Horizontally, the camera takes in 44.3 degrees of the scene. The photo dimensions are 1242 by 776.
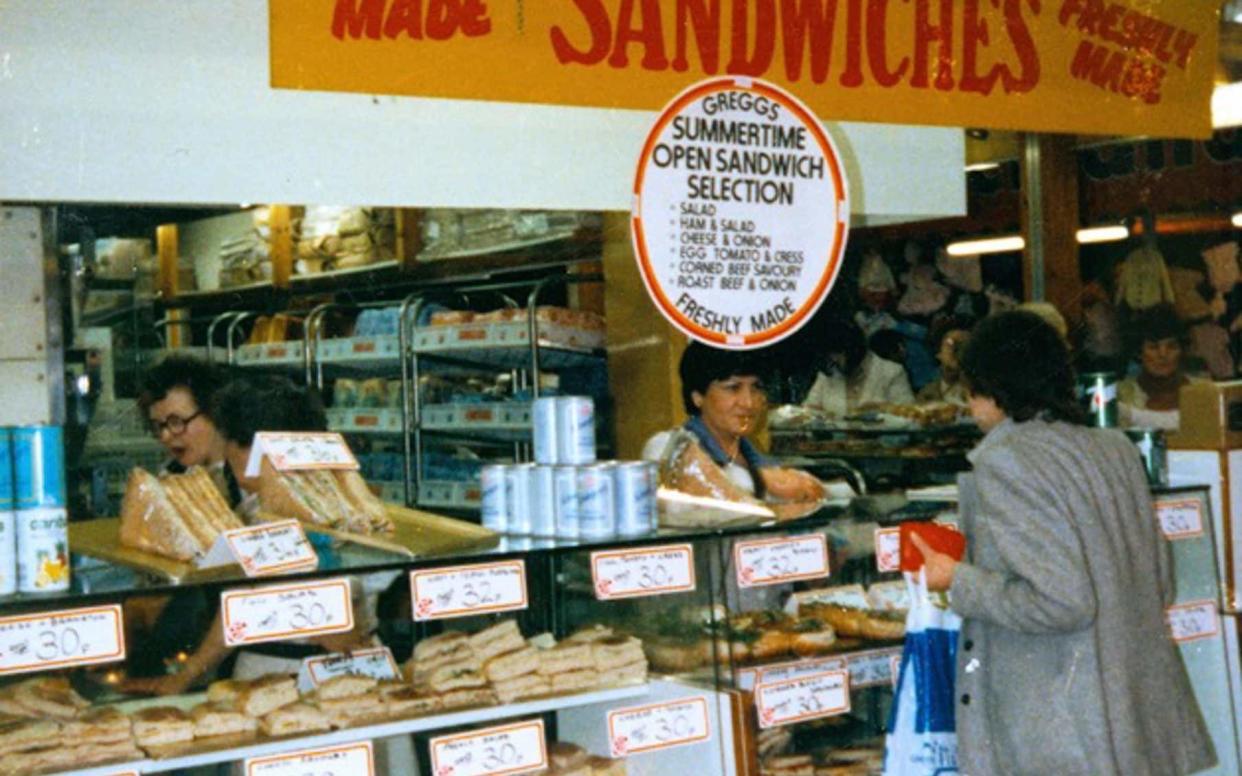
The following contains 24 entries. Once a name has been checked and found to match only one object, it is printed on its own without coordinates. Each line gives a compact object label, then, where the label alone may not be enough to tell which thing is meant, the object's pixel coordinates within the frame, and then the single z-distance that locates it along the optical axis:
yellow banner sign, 3.42
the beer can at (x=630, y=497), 3.01
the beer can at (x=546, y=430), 3.05
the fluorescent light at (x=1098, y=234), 7.01
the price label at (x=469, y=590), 2.68
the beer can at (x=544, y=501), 3.02
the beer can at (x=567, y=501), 2.98
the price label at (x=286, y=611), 2.50
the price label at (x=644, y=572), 2.89
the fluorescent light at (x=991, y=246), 6.66
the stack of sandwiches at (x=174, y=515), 2.73
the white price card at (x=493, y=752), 2.74
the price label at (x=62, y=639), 2.35
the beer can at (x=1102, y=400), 4.36
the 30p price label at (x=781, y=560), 3.09
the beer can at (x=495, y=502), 3.10
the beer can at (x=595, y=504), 2.96
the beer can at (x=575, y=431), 3.03
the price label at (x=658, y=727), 2.96
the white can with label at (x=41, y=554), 2.46
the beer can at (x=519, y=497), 3.06
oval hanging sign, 3.82
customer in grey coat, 2.96
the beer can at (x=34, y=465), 2.48
